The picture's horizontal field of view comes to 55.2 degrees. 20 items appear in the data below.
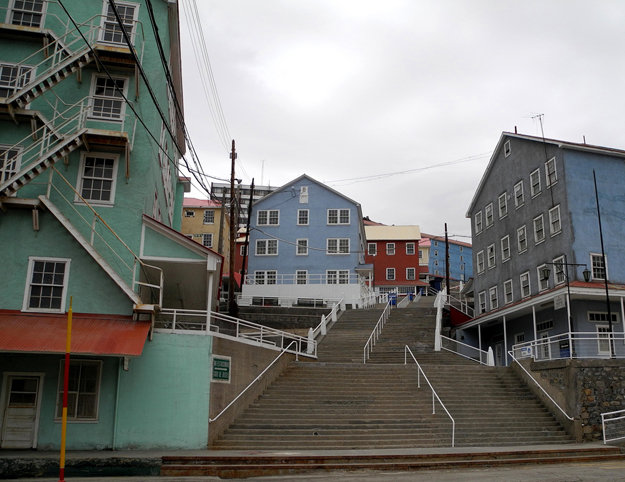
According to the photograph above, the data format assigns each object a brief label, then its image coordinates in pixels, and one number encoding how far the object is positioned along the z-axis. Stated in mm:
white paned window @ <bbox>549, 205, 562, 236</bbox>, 28109
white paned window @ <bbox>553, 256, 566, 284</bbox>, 27031
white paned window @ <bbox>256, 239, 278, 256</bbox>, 46062
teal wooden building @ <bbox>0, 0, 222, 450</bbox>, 16078
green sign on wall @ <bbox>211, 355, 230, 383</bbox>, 17125
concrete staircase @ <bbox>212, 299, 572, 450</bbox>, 17016
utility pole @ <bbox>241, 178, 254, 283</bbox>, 40181
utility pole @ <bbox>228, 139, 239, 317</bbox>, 31047
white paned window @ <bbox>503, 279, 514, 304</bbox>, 33094
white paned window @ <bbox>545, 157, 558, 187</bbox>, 28838
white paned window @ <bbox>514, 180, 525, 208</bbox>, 32375
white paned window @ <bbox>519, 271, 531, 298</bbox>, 30895
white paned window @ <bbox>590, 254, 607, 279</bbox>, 26422
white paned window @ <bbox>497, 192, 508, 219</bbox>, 34438
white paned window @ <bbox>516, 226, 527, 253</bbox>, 31625
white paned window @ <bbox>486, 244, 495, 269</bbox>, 35819
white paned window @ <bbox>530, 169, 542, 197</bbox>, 30578
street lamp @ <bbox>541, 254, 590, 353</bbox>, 22688
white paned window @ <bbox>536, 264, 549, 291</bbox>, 29125
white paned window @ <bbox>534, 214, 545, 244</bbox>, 29688
